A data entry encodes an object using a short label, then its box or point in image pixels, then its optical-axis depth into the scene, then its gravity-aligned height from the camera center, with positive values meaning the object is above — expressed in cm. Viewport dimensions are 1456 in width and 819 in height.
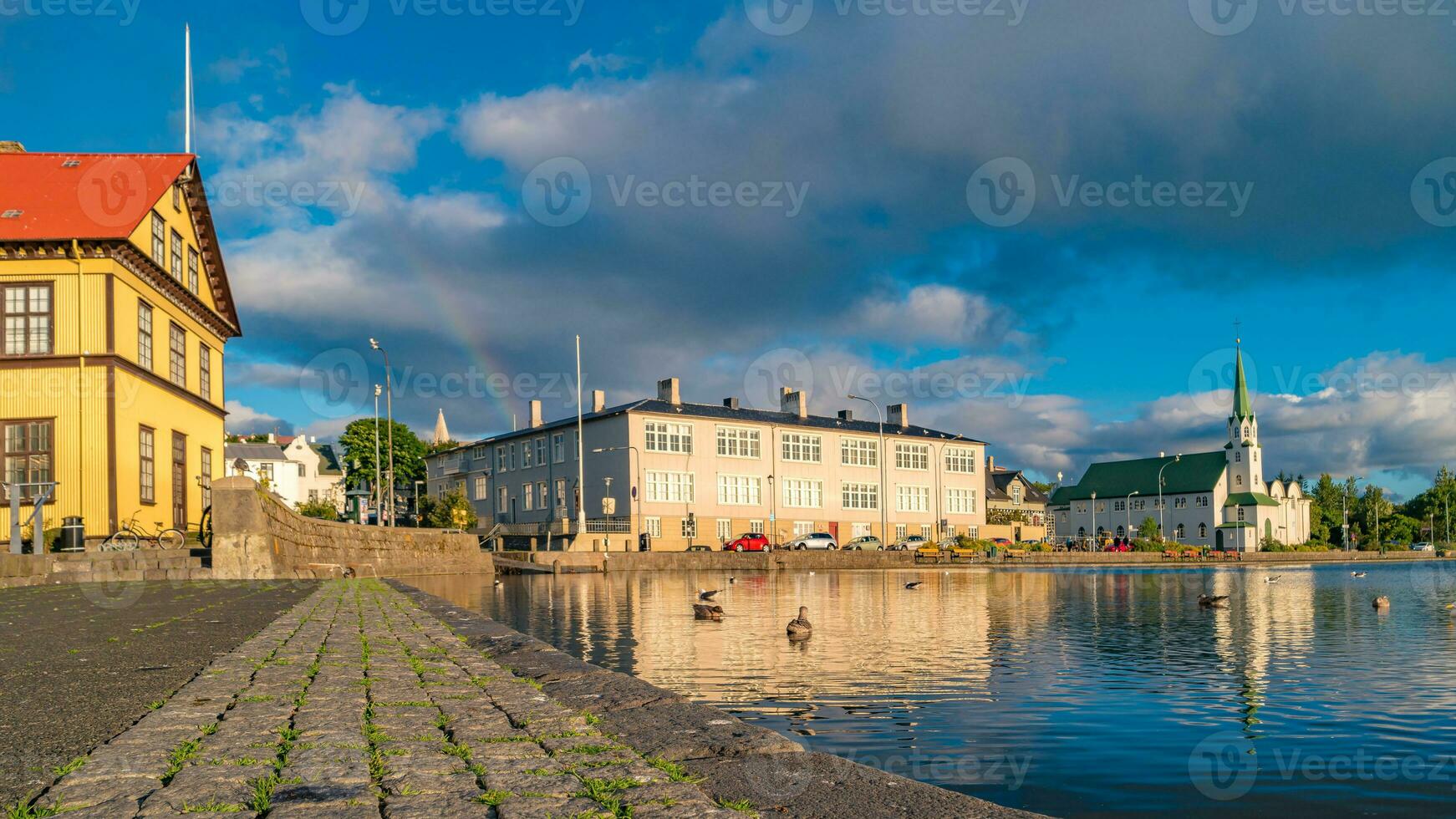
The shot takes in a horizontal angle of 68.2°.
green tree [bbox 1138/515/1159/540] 12600 -796
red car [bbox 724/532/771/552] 7300 -505
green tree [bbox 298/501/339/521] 9143 -302
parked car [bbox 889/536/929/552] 8144 -605
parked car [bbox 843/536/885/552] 7956 -577
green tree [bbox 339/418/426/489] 10956 +227
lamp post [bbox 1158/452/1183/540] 13550 -710
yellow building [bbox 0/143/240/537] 3216 +450
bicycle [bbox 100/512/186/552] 3056 -180
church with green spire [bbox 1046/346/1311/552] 13900 -506
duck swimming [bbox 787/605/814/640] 2012 -303
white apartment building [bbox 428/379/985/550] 7838 -56
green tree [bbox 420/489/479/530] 8150 -326
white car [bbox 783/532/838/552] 7625 -532
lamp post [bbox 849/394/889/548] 8059 -380
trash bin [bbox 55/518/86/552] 2948 -154
